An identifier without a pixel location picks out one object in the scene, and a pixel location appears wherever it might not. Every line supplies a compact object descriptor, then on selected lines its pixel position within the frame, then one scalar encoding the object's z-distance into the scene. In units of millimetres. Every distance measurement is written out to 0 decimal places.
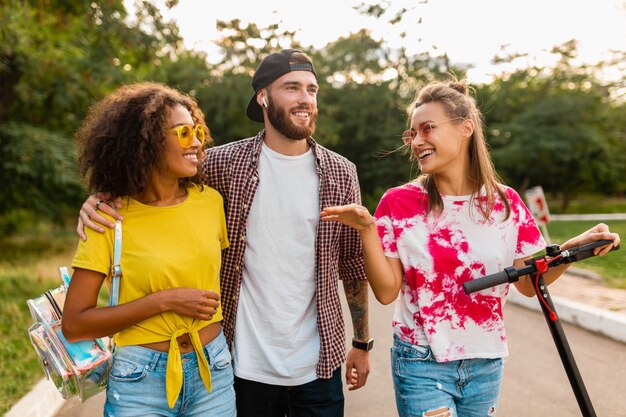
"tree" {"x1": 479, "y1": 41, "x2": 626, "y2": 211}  27797
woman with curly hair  2281
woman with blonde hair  2539
